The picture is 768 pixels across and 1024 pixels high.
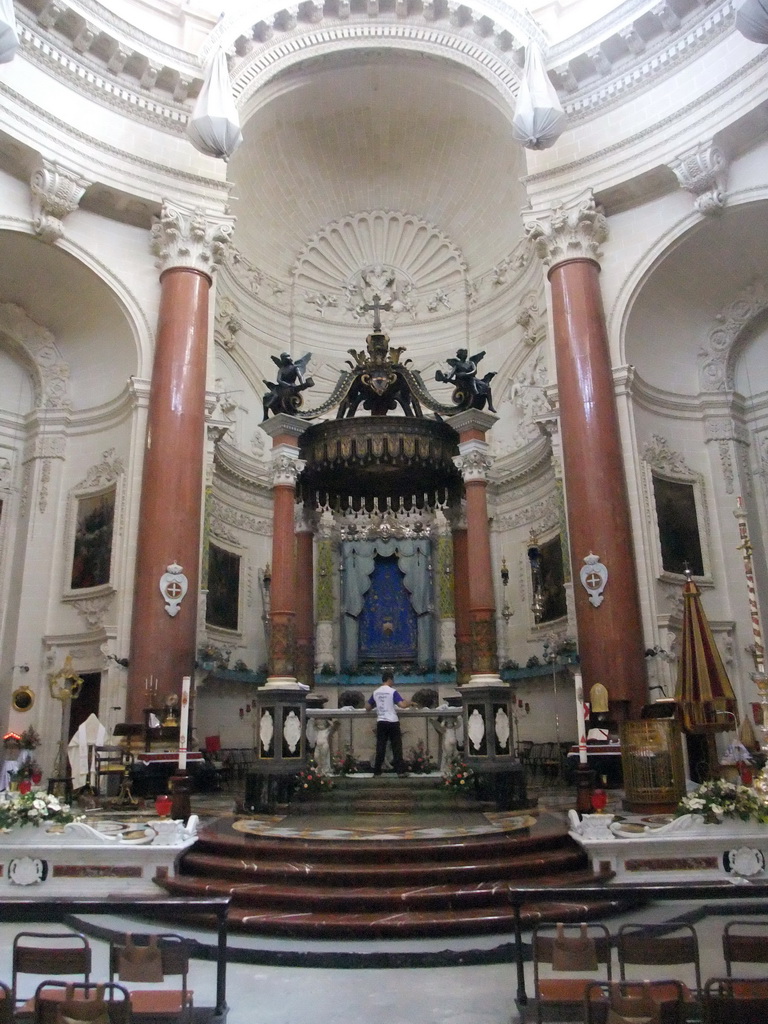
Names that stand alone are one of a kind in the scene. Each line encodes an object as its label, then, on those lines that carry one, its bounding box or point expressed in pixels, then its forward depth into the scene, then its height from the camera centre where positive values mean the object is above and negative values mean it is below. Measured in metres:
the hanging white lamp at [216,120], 13.30 +9.77
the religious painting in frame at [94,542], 15.52 +3.86
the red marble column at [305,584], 13.11 +2.59
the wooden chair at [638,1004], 3.33 -1.05
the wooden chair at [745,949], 3.79 -0.92
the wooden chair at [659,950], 3.68 -0.89
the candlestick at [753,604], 7.20 +1.13
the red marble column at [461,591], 13.44 +2.45
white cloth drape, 11.62 +0.10
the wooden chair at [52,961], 3.66 -0.88
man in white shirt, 10.90 +0.32
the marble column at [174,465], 13.52 +4.81
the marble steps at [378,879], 6.12 -1.07
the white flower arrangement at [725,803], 7.24 -0.53
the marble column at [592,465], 13.30 +4.60
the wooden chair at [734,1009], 3.31 -1.03
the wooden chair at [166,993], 3.83 -1.12
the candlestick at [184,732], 9.05 +0.21
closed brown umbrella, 10.88 +0.84
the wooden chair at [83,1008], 3.32 -0.99
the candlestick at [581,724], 9.19 +0.21
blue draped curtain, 19.30 +3.78
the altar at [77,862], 7.19 -0.92
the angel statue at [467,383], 12.55 +5.32
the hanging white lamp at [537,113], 13.30 +9.78
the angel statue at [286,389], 12.49 +5.25
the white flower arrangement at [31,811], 7.34 -0.48
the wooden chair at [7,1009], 3.28 -0.97
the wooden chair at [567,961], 3.84 -0.98
